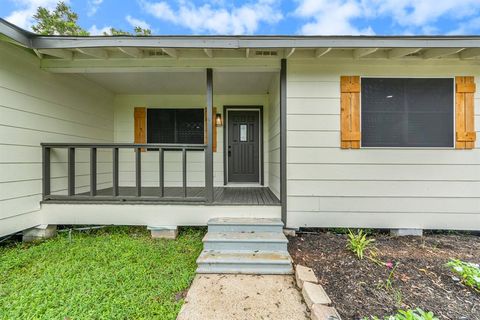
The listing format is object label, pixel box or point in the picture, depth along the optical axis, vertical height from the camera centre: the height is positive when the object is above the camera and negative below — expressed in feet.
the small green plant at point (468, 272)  6.81 -3.61
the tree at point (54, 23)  35.68 +22.30
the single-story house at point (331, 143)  10.75 +0.79
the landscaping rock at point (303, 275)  6.99 -3.76
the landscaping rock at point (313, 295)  5.95 -3.76
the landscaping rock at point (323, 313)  5.35 -3.77
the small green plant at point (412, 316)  4.84 -3.44
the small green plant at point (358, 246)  8.73 -3.49
